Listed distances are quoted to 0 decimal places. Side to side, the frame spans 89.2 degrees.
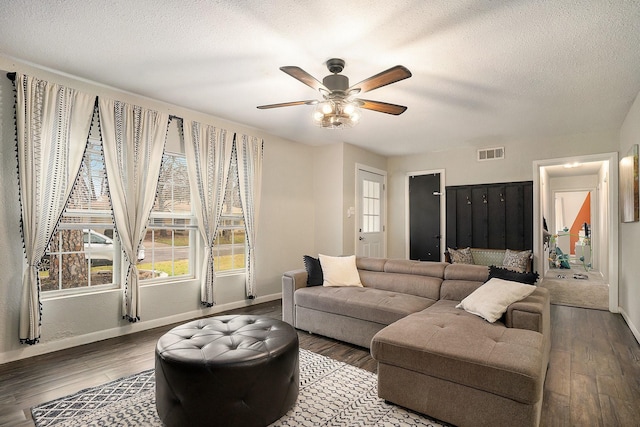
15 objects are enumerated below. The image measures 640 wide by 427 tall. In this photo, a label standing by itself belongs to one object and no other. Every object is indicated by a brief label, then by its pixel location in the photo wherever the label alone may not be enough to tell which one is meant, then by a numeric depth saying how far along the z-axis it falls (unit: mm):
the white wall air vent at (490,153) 5469
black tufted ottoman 1794
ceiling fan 2570
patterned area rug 2006
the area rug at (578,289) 4996
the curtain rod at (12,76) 2766
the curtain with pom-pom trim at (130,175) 3314
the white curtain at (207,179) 4012
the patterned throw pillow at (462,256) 5453
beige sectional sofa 1781
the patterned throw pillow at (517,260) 4879
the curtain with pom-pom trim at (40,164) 2789
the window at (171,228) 3814
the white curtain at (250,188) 4559
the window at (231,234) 4512
